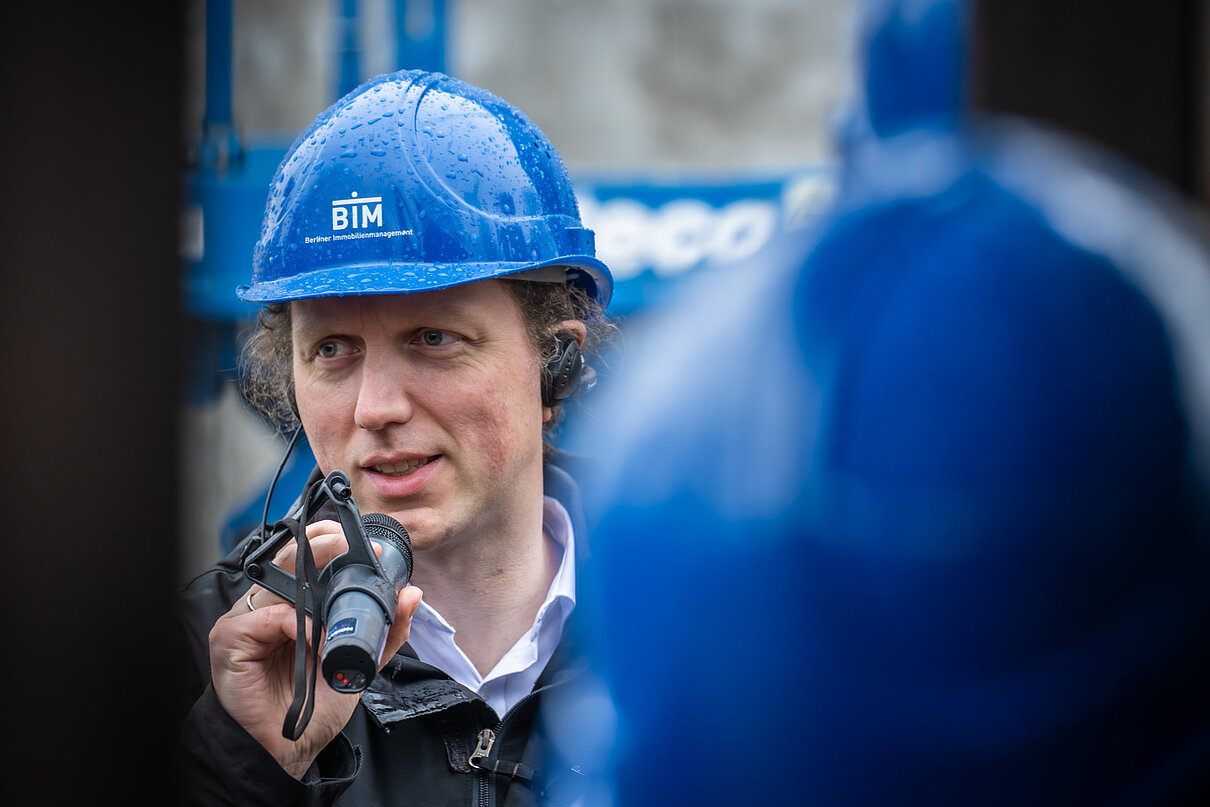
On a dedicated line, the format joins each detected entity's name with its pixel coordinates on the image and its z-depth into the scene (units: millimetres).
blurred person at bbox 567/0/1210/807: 2705
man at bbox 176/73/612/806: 2987
